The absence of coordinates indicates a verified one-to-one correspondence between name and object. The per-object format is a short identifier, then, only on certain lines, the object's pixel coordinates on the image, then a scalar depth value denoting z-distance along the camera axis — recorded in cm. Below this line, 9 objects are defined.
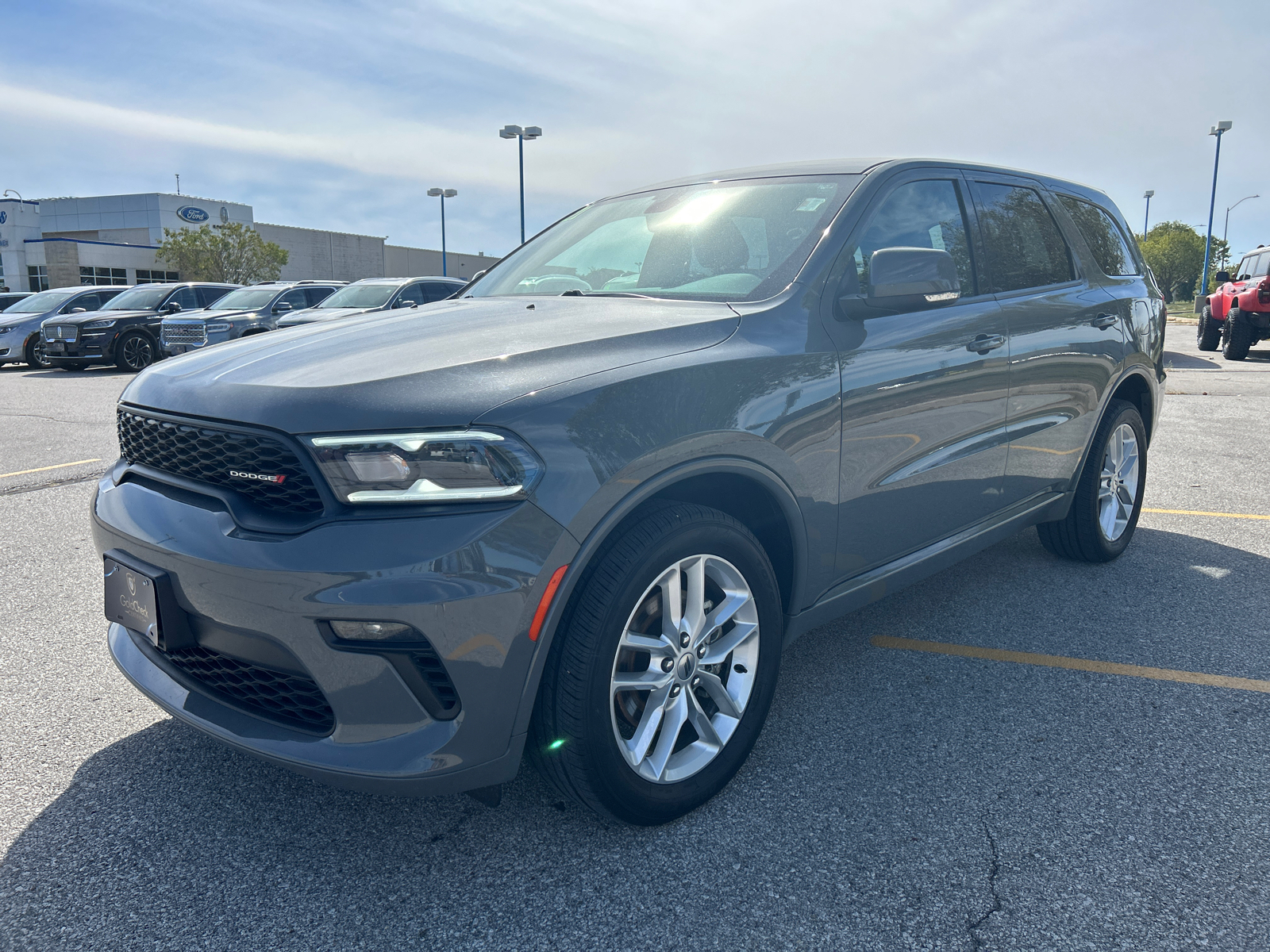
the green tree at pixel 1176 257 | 7481
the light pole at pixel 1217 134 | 3862
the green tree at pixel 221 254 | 4656
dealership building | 5062
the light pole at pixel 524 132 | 2962
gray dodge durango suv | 196
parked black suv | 1669
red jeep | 1661
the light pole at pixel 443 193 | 4078
